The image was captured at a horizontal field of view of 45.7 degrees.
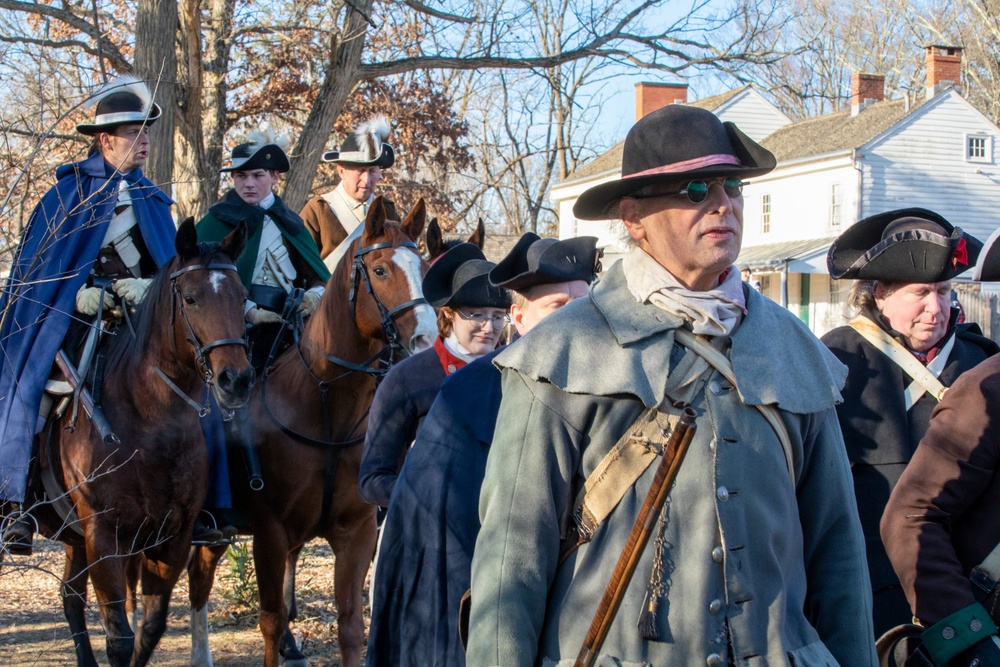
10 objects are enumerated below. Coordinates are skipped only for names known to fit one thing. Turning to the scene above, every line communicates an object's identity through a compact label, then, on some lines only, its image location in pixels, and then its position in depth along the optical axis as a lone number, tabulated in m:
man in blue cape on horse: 6.22
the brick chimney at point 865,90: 38.59
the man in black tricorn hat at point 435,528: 3.84
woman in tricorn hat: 4.73
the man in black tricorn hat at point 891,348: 4.22
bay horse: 5.90
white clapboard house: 35.19
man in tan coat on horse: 8.65
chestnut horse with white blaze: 6.60
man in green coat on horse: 7.48
